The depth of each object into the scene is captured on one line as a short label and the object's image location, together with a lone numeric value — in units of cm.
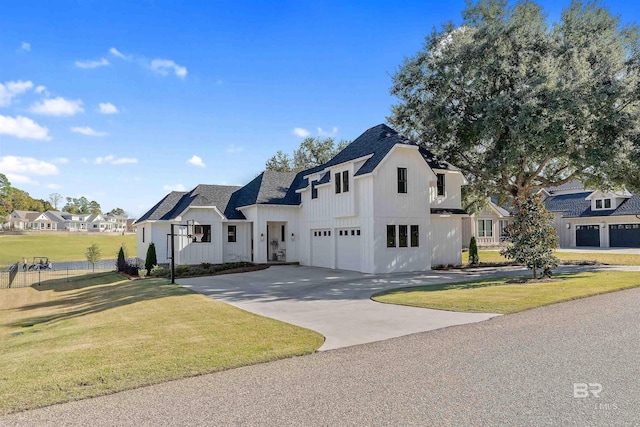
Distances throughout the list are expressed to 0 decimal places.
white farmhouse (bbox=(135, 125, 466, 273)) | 2047
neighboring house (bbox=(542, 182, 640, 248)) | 3856
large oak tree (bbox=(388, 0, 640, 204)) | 1841
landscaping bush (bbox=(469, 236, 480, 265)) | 2455
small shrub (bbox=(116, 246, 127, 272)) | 2625
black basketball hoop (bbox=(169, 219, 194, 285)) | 1817
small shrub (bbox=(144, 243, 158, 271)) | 2336
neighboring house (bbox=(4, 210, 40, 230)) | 9358
